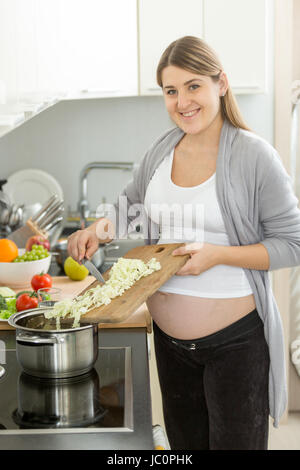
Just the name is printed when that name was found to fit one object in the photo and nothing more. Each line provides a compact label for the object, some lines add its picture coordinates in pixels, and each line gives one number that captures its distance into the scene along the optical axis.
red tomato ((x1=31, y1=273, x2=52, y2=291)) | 2.13
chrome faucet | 3.49
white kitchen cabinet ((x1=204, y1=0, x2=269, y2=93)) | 2.94
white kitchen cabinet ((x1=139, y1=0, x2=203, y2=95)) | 2.96
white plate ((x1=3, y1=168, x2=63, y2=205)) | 3.48
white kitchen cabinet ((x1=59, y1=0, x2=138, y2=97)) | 2.69
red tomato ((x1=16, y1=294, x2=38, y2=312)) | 1.85
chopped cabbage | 1.37
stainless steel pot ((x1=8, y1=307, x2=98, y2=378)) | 1.33
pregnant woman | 1.60
